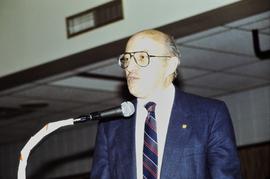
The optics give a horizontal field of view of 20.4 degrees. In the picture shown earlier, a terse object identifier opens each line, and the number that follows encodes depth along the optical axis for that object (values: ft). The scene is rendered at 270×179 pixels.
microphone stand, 9.66
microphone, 9.50
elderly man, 10.34
